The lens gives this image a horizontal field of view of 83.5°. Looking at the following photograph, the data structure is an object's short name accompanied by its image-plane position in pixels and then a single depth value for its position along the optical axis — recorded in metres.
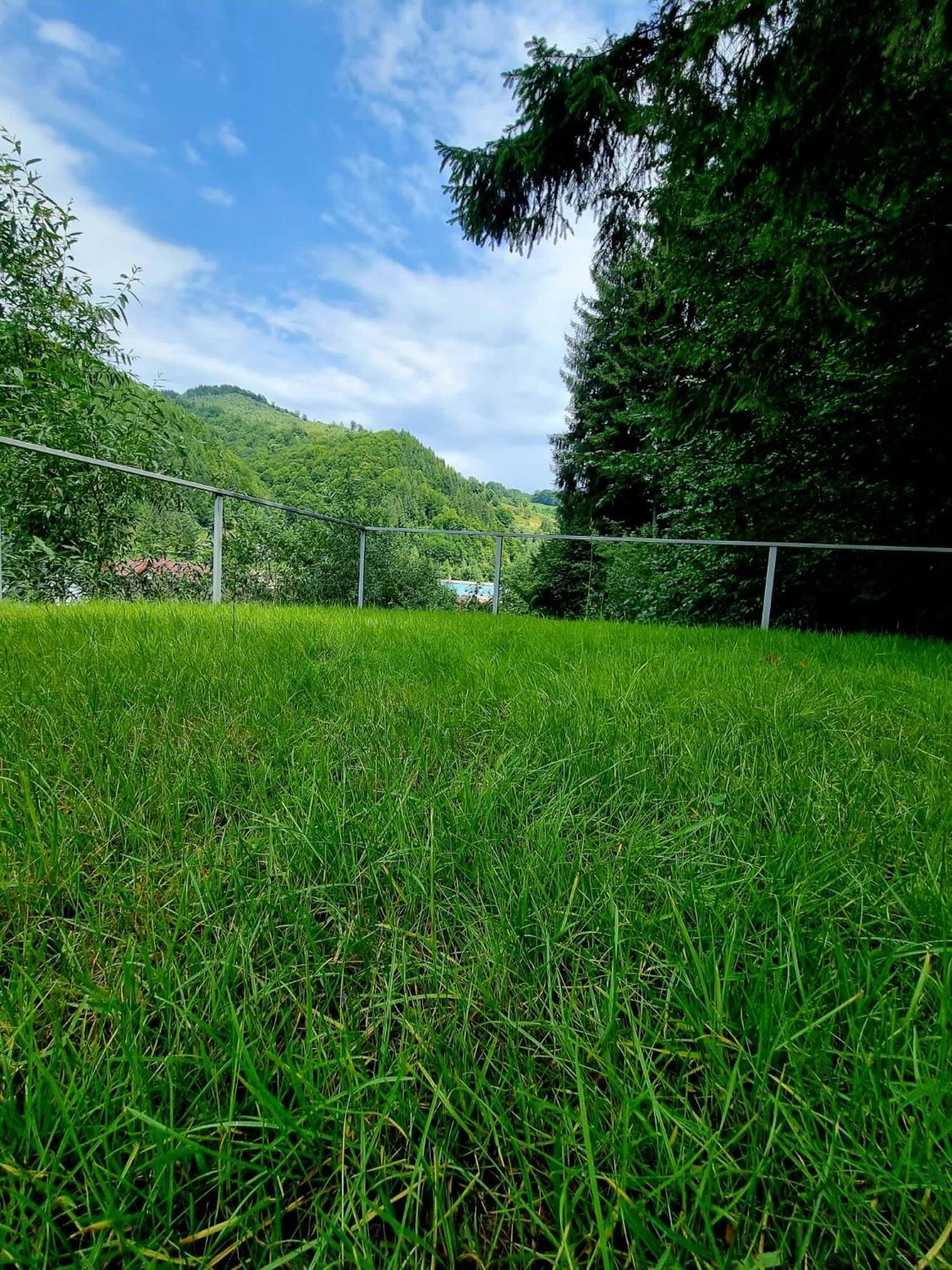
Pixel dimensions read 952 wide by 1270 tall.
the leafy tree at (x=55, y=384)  3.85
